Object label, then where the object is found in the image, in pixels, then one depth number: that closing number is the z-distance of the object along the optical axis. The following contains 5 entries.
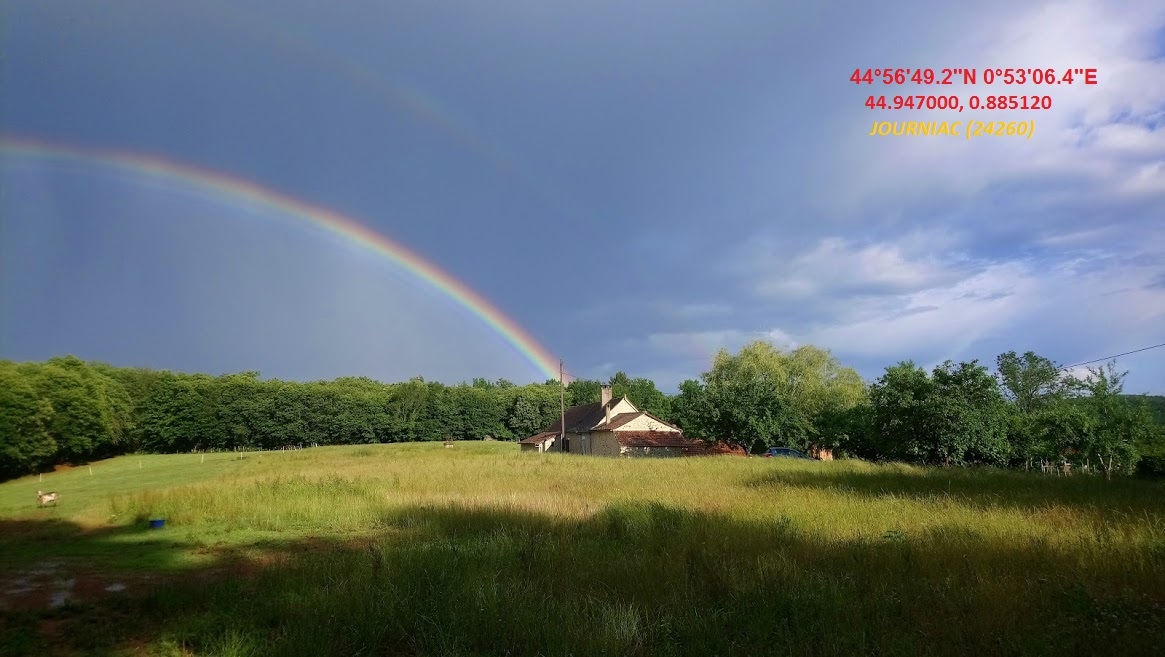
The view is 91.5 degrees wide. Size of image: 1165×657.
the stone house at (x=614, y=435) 56.03
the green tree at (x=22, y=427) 39.06
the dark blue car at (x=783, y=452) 40.12
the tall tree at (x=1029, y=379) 78.50
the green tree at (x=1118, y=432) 27.47
